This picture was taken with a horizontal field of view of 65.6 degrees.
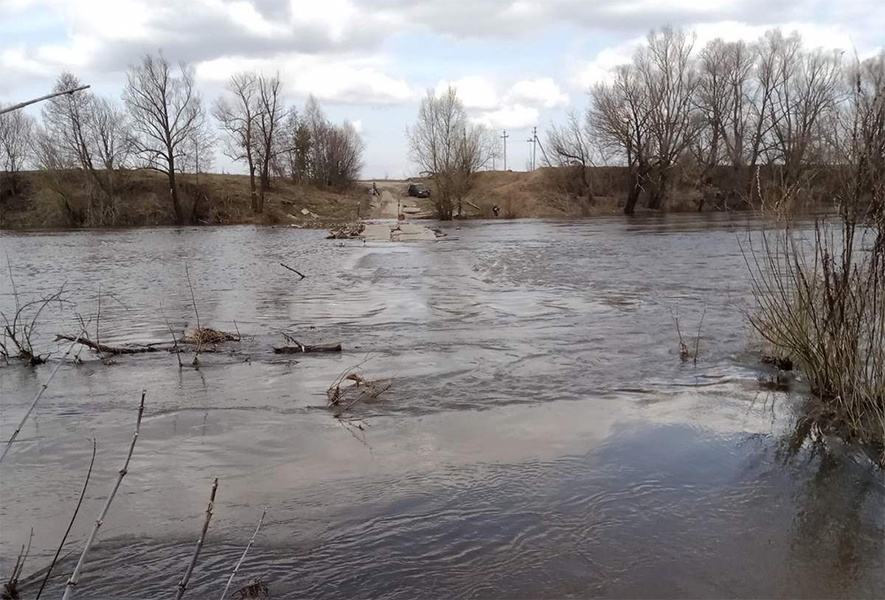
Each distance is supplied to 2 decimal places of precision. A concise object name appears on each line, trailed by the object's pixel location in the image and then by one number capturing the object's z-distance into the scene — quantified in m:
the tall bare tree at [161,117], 57.53
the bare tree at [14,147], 58.53
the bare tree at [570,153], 64.06
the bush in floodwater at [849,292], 5.64
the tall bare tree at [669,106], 57.09
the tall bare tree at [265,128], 62.85
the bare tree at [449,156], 57.28
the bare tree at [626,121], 57.19
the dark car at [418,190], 73.34
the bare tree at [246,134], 61.91
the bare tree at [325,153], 76.12
